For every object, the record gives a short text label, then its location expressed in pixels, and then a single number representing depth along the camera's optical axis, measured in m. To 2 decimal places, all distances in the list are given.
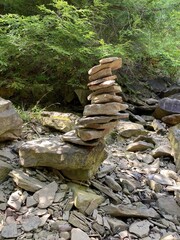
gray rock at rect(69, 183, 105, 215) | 2.72
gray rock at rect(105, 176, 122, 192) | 3.14
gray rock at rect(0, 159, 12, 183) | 2.98
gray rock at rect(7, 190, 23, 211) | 2.67
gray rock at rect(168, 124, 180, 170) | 3.85
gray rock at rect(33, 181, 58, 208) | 2.71
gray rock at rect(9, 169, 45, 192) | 2.82
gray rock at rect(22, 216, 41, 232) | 2.48
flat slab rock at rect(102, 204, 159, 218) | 2.75
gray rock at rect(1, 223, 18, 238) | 2.38
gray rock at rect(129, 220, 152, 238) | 2.58
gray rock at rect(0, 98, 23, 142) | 3.35
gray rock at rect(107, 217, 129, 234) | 2.61
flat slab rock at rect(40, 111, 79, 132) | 4.28
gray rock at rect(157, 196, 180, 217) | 2.98
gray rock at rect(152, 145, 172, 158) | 4.04
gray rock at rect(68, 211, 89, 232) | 2.56
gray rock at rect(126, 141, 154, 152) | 4.25
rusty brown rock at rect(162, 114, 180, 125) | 5.36
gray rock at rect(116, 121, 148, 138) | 4.79
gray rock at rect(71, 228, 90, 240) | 2.42
